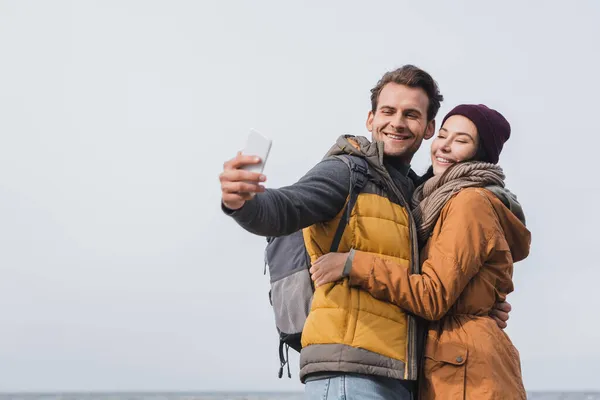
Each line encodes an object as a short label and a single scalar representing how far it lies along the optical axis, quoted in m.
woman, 3.96
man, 3.83
